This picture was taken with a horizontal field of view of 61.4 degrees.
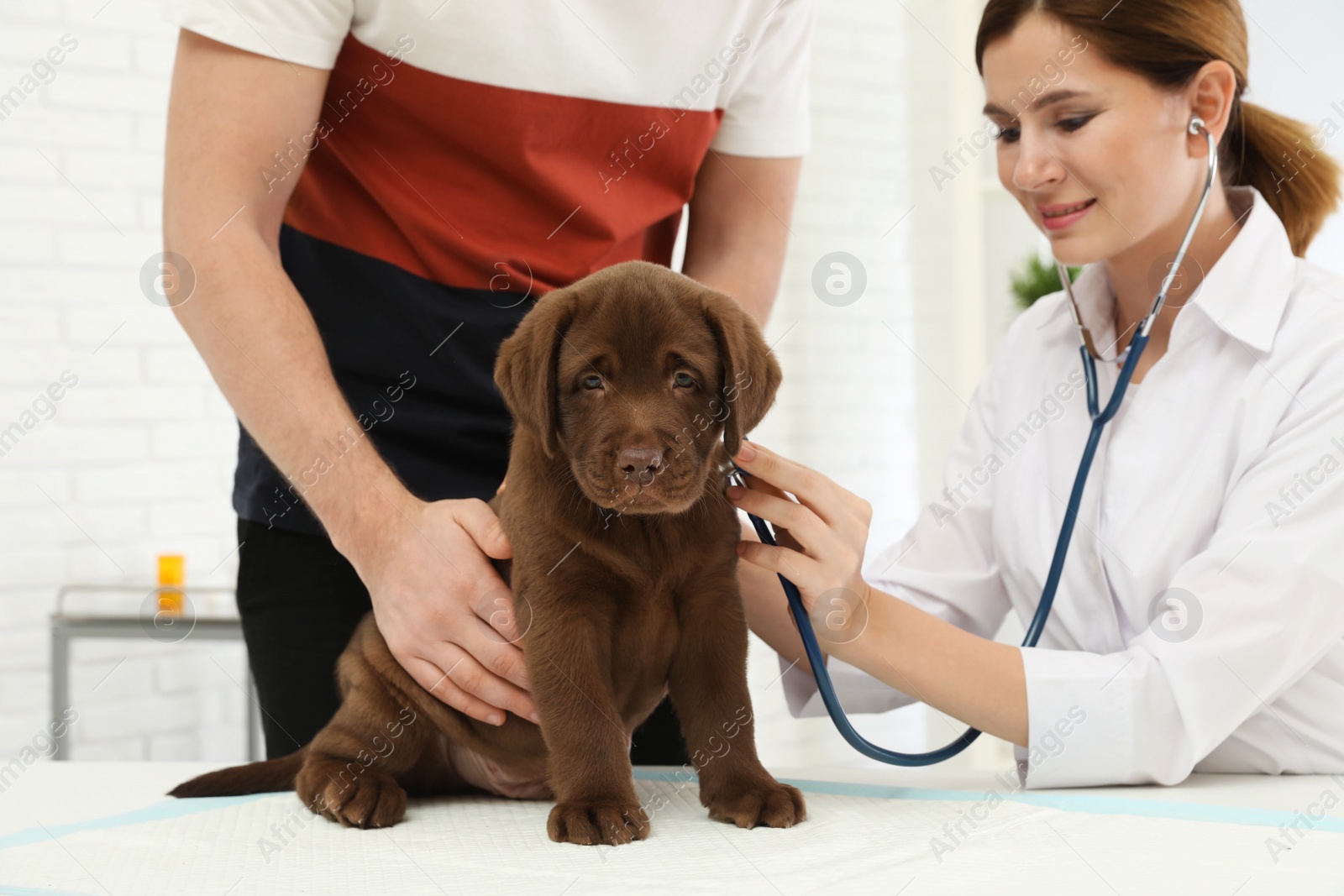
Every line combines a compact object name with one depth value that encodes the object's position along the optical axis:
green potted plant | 3.38
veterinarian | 1.36
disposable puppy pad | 1.00
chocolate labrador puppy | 1.18
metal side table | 2.86
